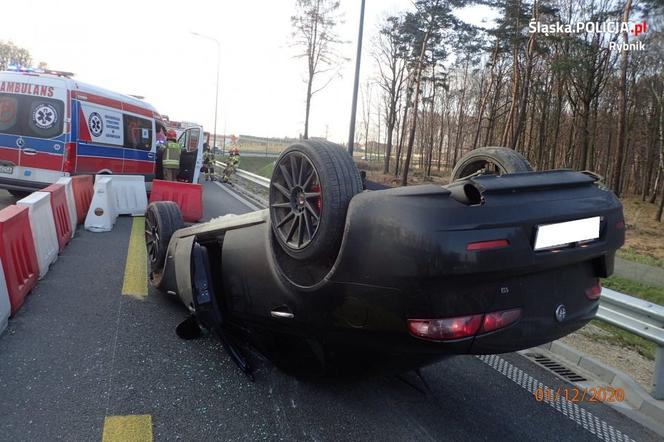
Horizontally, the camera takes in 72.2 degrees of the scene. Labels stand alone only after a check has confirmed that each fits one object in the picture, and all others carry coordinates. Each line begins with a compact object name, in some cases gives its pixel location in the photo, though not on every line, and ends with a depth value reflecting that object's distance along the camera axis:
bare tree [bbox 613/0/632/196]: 19.77
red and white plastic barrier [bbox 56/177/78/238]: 7.08
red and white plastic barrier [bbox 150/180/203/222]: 9.64
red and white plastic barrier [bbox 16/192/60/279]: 4.78
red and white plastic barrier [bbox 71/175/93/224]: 7.97
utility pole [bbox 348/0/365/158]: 12.41
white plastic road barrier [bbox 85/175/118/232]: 7.62
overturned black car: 1.90
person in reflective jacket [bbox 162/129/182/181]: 13.23
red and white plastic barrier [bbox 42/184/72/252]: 6.00
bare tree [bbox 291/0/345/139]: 28.78
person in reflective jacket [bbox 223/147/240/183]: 18.98
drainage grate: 3.40
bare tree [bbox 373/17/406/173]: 33.97
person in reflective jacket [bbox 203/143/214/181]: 19.47
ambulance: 8.75
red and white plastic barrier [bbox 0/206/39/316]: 3.74
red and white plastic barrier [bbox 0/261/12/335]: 3.46
